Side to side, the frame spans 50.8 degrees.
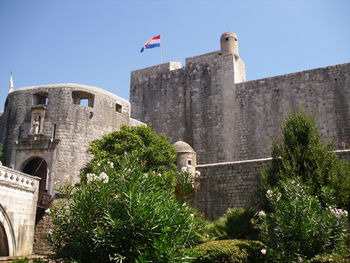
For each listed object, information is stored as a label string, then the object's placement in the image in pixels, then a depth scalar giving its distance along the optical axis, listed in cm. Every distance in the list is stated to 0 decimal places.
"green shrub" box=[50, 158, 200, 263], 706
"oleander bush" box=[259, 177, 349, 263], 867
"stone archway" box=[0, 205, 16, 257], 1510
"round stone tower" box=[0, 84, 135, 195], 2092
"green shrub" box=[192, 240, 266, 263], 970
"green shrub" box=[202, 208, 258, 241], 1273
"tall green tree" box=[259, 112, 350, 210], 1232
